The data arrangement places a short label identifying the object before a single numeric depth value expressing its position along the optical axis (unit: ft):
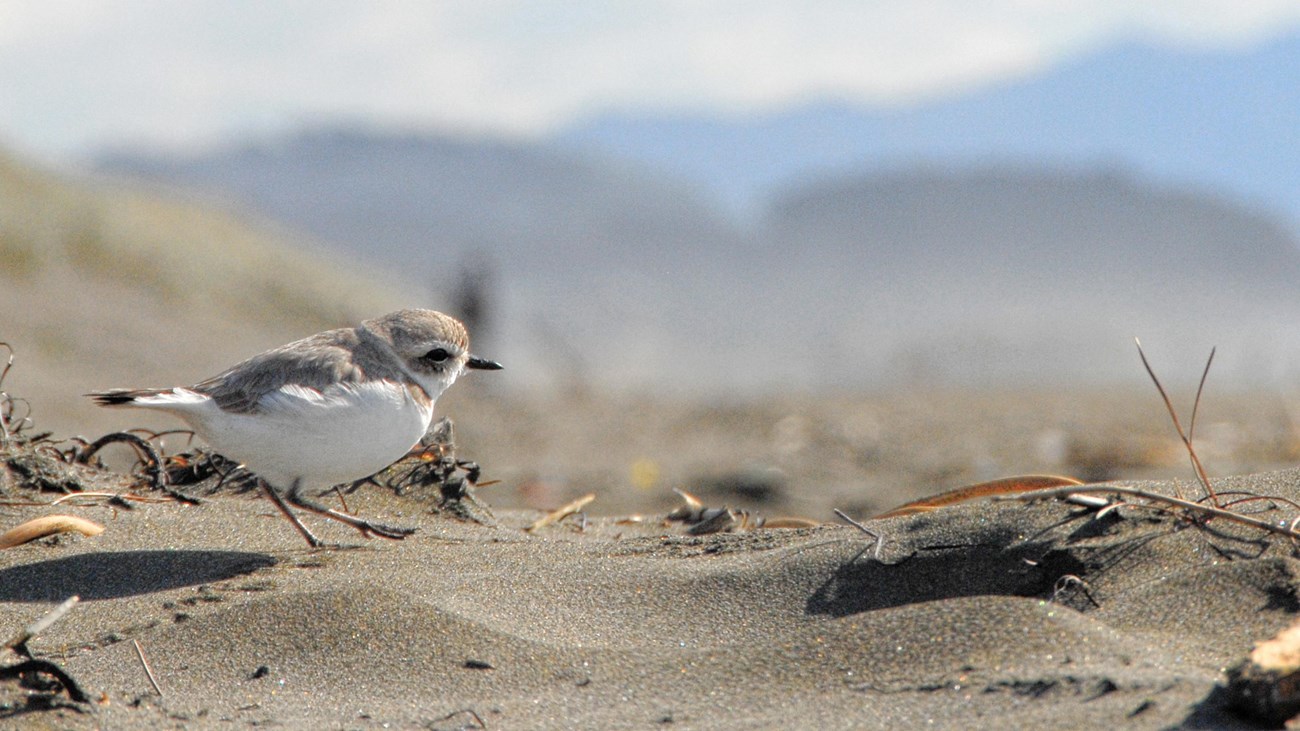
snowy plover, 24.31
